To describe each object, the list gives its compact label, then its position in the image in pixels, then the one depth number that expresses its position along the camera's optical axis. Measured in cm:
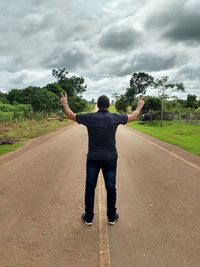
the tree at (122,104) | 6230
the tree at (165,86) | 2916
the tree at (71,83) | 7076
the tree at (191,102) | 4712
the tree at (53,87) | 6095
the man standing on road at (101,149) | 340
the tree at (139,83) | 6650
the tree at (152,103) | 3301
